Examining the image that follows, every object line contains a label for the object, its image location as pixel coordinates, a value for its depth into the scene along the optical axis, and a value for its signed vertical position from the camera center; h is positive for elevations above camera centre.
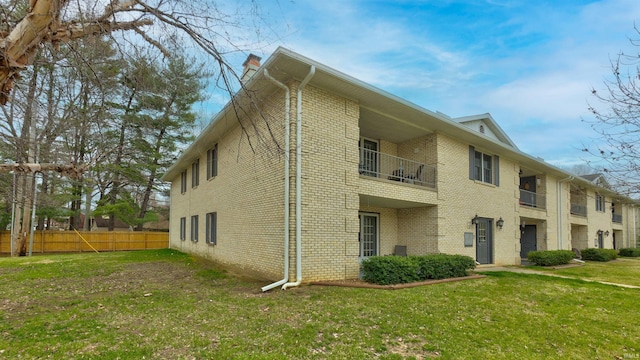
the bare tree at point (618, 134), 4.57 +1.06
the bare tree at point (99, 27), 3.49 +2.17
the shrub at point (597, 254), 18.97 -2.84
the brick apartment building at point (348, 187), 8.13 +0.59
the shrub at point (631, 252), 24.17 -3.41
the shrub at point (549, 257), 14.44 -2.31
